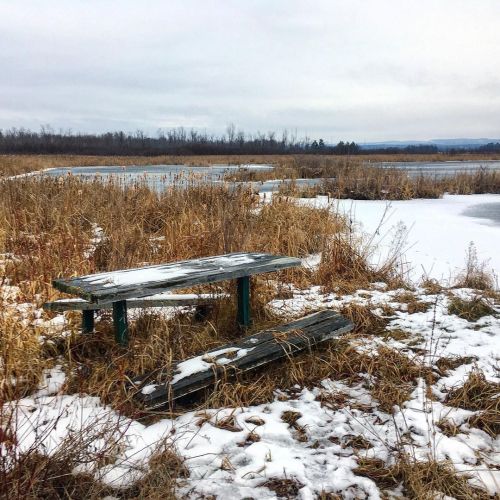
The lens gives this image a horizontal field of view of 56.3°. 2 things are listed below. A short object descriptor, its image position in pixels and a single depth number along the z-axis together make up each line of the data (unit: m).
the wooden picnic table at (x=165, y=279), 2.73
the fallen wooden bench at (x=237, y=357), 2.61
